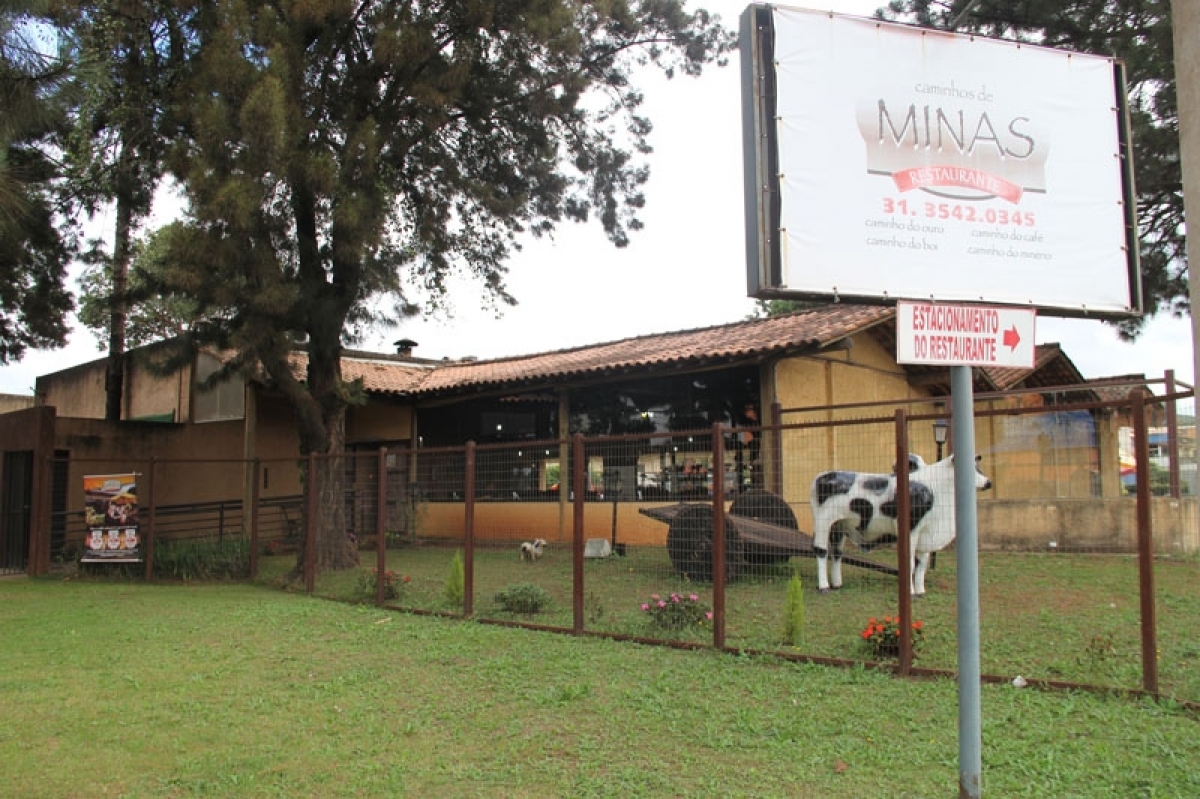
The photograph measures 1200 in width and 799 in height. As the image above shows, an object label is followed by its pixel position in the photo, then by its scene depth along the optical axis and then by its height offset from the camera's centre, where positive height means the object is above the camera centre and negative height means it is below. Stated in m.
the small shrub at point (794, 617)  6.83 -1.19
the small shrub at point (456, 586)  9.43 -1.29
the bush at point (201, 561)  13.25 -1.41
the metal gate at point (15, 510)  15.33 -0.71
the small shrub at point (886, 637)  6.30 -1.26
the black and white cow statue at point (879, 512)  8.62 -0.50
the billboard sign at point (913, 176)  3.62 +1.22
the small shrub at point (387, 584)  10.32 -1.41
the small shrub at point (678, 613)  7.47 -1.27
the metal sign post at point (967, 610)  3.24 -0.55
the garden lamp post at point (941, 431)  10.36 +0.39
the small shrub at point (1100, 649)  5.82 -1.28
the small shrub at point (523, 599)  8.86 -1.35
